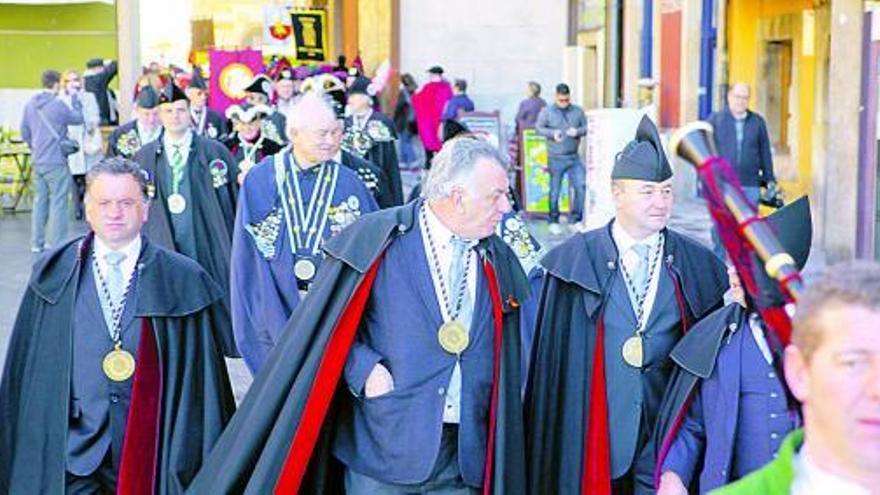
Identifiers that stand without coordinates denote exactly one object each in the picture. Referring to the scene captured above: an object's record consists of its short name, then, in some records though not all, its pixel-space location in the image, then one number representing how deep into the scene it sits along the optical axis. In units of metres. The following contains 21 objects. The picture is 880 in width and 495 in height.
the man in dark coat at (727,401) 5.10
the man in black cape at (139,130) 11.62
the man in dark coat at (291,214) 7.92
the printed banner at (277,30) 27.72
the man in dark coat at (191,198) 10.35
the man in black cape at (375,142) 12.55
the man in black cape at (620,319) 5.80
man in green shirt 2.55
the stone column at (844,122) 14.75
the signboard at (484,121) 22.66
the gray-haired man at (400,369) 5.47
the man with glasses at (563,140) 19.80
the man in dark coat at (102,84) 22.62
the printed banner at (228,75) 22.48
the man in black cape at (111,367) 5.81
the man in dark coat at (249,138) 12.54
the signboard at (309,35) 25.75
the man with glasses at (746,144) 14.15
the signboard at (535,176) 20.92
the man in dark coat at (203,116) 16.56
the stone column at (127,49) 20.08
